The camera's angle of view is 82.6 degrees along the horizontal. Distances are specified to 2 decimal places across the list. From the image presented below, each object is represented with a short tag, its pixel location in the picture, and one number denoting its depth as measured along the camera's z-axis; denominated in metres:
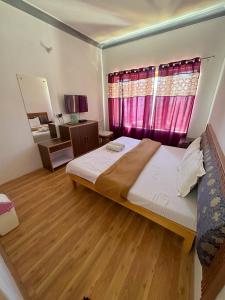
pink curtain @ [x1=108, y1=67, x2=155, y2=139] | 3.17
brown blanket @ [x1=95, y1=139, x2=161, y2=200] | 1.46
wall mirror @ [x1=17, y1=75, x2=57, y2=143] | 2.38
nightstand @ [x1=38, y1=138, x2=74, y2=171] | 2.58
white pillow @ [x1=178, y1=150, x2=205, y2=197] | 1.24
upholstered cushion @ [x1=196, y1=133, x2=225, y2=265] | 0.72
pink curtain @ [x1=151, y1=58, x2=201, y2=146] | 2.65
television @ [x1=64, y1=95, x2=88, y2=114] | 3.00
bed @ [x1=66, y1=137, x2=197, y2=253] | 1.17
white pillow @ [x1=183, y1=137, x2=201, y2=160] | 1.80
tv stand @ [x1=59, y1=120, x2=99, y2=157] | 2.94
